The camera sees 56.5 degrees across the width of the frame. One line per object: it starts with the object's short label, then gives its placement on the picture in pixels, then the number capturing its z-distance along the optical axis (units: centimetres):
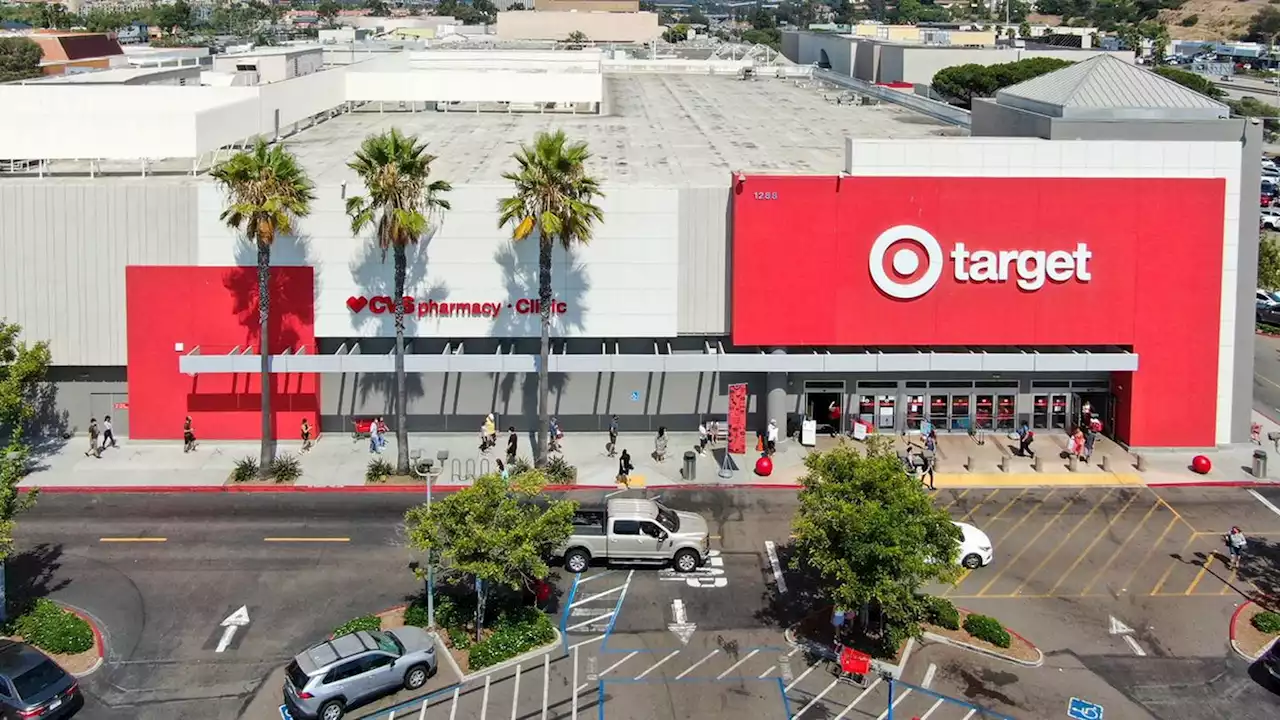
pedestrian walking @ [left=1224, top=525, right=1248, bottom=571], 3422
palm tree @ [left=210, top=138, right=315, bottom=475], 3794
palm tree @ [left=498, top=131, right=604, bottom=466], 3766
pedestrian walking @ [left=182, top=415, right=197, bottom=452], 4338
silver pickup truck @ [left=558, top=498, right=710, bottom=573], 3388
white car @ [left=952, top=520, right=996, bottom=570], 3428
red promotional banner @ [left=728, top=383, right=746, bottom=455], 4353
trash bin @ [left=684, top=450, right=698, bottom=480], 4134
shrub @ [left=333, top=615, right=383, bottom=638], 2908
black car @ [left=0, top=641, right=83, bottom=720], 2533
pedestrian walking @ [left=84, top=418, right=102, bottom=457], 4303
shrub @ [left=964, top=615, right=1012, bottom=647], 2947
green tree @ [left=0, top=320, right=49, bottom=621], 3844
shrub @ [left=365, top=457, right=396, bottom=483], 4091
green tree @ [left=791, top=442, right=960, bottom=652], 2691
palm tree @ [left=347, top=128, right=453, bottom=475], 3778
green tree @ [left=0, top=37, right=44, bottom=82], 13425
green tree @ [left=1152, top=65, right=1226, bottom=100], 11188
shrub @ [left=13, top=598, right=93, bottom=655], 2894
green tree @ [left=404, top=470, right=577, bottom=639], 2808
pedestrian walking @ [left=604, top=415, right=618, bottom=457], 4405
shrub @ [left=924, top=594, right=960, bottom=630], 3014
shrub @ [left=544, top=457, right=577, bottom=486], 4119
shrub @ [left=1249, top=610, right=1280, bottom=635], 3066
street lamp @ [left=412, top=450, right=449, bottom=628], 2927
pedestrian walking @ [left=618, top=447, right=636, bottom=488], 4112
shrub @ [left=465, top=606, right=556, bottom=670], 2852
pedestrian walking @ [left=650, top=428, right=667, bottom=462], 4362
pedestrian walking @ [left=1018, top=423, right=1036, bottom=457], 4375
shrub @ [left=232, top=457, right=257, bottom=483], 4088
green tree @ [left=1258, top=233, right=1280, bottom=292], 6353
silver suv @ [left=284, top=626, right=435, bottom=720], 2597
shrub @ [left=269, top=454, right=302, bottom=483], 4091
